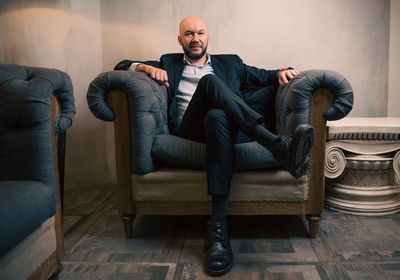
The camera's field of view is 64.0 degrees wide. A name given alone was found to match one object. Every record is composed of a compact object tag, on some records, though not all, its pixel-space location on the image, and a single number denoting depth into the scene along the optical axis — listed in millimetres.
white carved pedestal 1711
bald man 1194
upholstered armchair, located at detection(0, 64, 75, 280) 810
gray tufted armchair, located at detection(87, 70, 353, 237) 1395
